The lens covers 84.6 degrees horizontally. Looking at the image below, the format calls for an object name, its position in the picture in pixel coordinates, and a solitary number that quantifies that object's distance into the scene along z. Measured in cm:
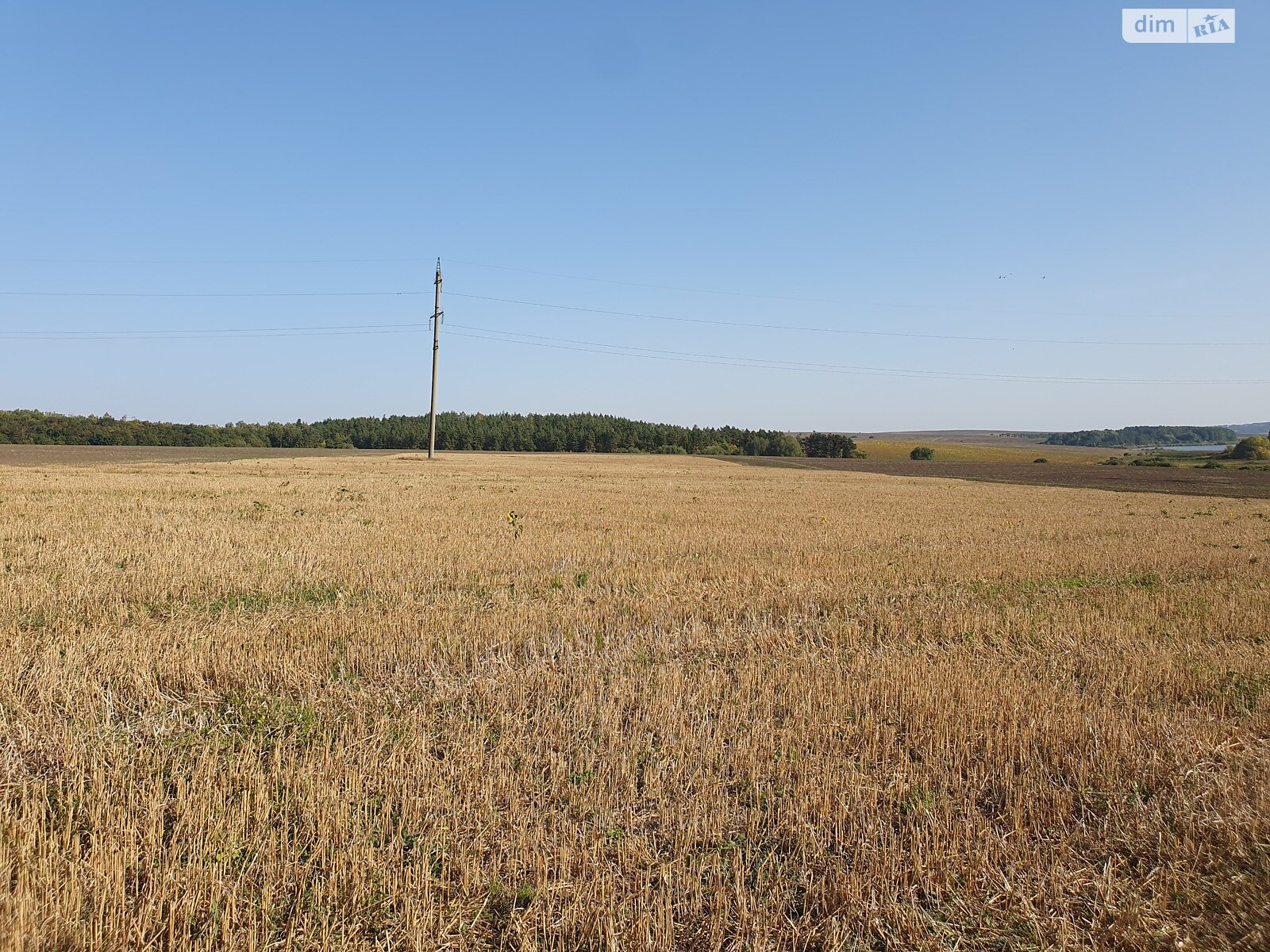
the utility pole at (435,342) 5253
